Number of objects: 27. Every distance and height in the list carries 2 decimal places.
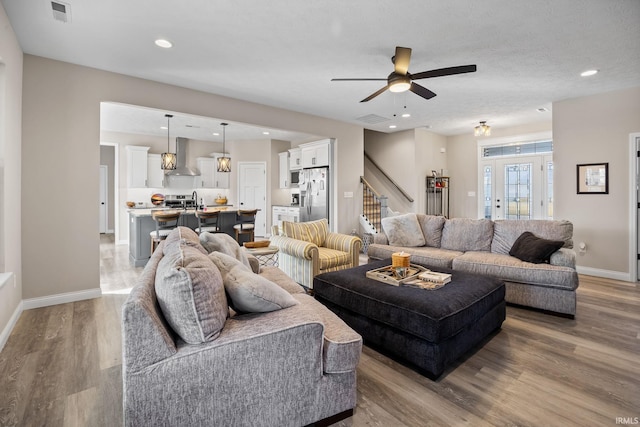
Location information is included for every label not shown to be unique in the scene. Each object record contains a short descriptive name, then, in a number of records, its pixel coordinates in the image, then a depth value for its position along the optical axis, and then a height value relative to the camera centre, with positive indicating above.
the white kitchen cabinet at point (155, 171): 7.91 +1.05
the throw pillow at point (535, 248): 3.27 -0.40
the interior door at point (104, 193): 9.27 +0.57
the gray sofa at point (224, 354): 1.28 -0.66
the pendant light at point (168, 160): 6.46 +1.09
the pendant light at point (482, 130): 6.23 +1.67
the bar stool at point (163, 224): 4.76 -0.20
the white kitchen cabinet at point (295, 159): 7.92 +1.40
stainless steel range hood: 8.18 +1.59
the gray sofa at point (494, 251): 3.09 -0.50
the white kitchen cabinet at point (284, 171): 8.62 +1.15
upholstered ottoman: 2.04 -0.75
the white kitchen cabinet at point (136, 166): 7.60 +1.15
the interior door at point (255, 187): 8.80 +0.72
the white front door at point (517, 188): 6.48 +0.54
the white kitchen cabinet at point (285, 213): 7.82 -0.04
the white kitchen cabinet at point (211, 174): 8.69 +1.08
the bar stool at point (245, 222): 5.60 -0.19
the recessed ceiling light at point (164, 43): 3.04 +1.69
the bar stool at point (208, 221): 5.18 -0.17
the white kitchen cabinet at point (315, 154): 6.73 +1.34
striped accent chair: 3.62 -0.48
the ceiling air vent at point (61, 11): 2.47 +1.67
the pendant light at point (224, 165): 7.09 +1.09
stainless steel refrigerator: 6.63 +0.42
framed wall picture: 4.57 +0.51
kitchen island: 5.30 -0.31
